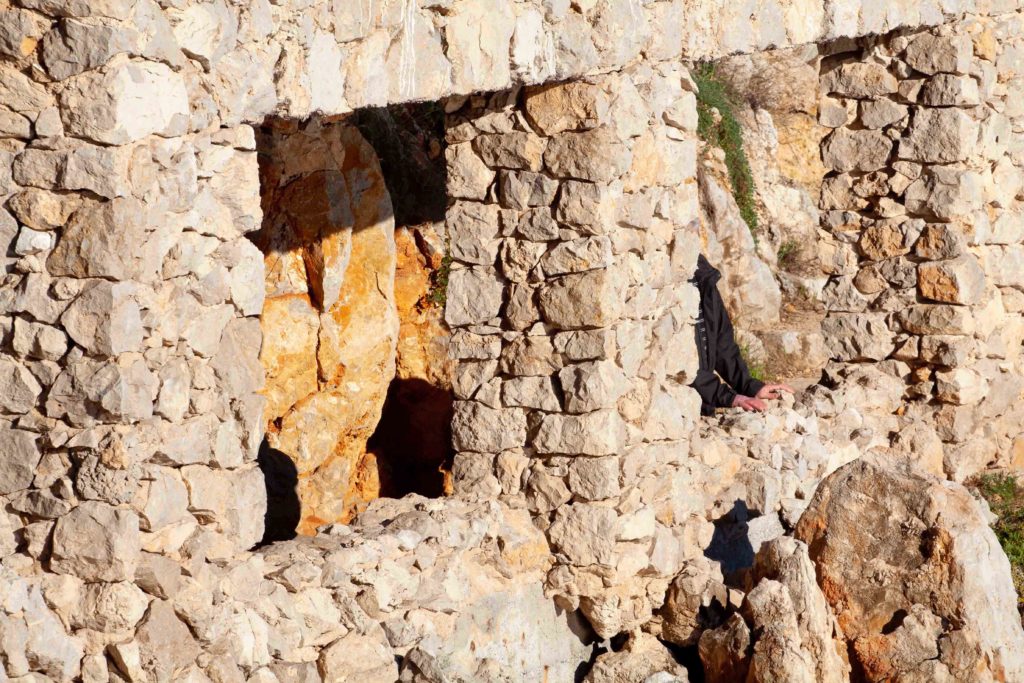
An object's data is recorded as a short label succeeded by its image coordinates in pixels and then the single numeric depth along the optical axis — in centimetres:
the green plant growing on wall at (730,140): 2698
